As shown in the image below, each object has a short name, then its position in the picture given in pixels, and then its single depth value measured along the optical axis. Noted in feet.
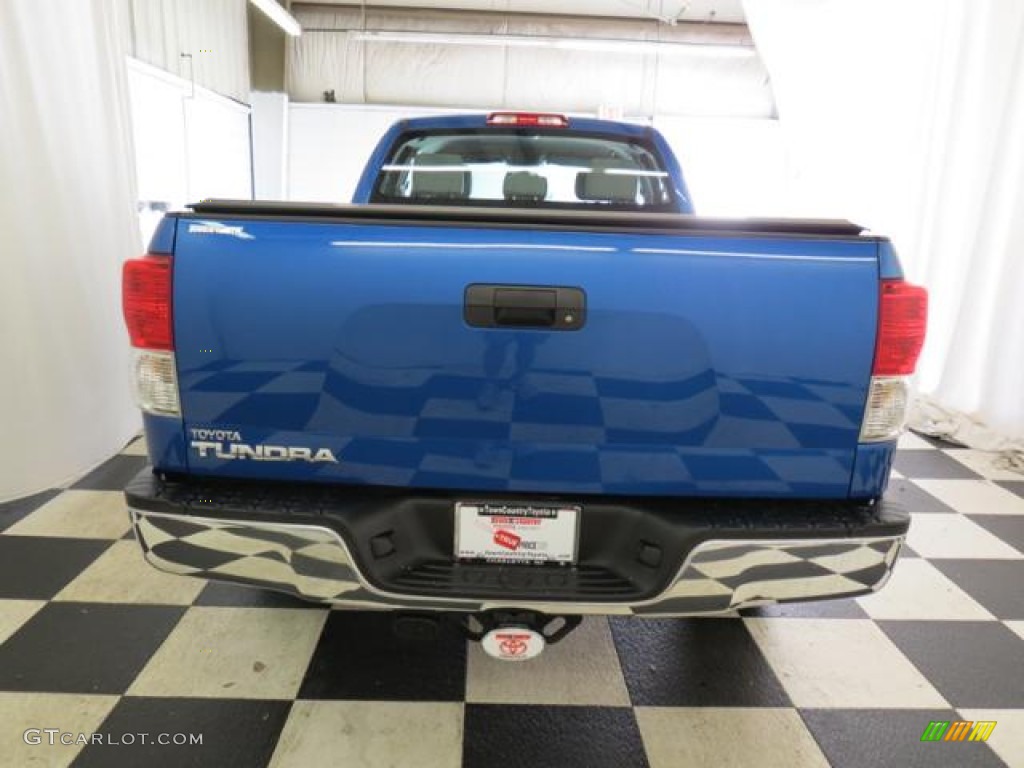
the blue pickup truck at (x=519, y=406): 4.11
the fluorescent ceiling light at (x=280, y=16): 24.17
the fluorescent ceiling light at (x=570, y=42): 27.55
